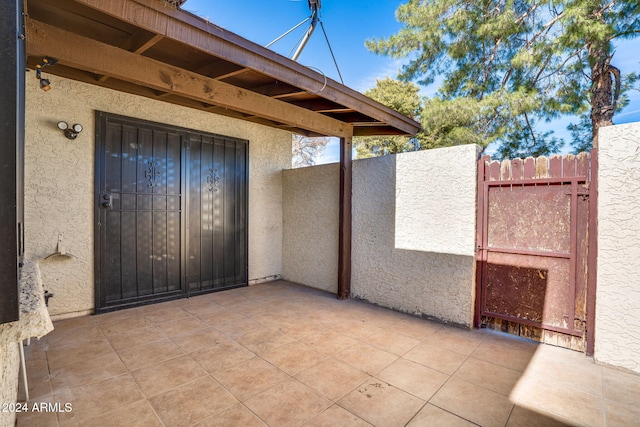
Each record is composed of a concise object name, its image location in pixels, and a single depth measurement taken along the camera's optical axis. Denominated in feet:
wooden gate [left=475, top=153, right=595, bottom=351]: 11.30
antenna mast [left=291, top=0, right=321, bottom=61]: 19.00
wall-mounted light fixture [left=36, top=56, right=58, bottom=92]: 9.24
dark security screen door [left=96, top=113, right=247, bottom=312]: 15.30
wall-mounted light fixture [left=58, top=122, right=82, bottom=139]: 13.93
